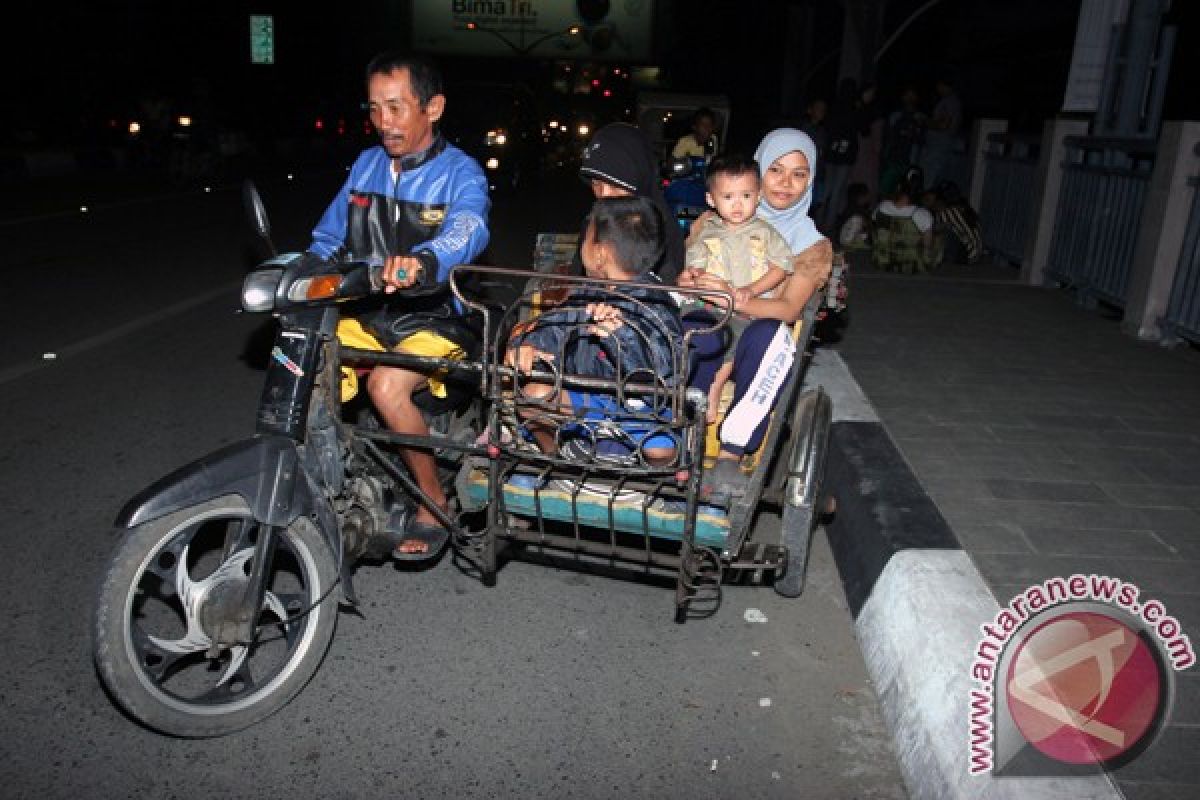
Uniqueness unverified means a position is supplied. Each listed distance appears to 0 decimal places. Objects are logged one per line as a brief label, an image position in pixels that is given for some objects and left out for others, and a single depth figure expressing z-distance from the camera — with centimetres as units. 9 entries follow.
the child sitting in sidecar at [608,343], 303
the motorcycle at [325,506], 265
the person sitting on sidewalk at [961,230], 1128
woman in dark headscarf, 405
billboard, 3916
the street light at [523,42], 3916
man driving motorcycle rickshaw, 343
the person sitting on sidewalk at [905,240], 1048
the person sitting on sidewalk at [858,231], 1176
